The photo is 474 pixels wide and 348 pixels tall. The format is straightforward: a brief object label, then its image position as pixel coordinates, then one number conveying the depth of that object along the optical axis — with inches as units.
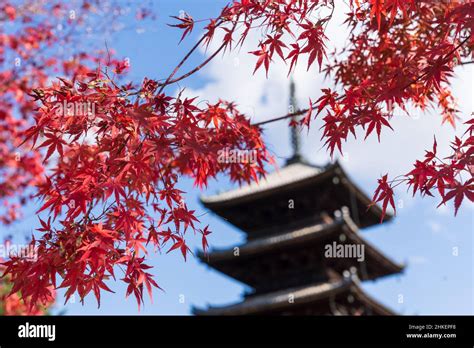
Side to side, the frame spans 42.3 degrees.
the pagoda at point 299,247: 705.0
